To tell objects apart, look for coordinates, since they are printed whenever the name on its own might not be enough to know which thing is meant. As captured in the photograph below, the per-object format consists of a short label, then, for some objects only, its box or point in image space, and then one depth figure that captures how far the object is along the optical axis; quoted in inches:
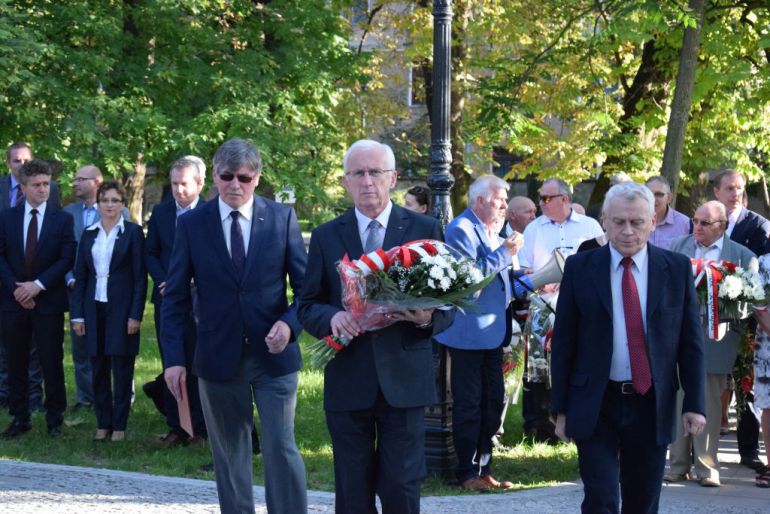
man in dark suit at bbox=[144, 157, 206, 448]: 392.8
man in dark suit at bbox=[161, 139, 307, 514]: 260.1
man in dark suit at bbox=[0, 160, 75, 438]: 429.7
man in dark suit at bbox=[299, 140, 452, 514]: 227.6
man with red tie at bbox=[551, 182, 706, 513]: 233.5
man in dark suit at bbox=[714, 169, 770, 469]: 442.0
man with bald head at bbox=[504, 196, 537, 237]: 481.7
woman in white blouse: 422.0
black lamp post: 368.5
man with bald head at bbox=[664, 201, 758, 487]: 357.4
